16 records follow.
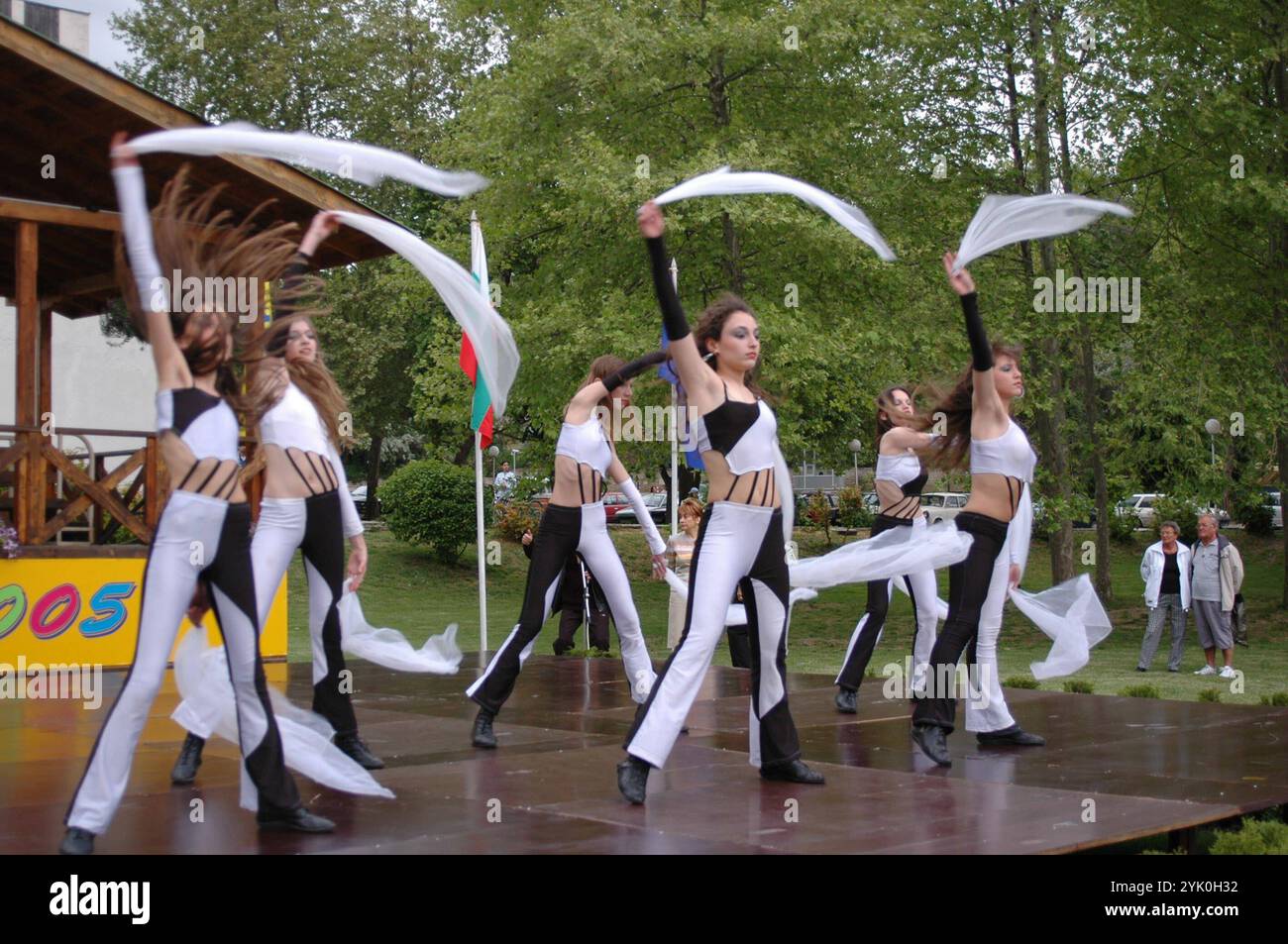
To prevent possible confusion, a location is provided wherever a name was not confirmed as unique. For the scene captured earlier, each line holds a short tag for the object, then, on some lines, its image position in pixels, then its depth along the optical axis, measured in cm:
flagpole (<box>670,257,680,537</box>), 1532
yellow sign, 1221
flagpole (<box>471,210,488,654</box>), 1419
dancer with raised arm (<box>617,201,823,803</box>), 624
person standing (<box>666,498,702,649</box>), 1233
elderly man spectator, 1656
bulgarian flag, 1419
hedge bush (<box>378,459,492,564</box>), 2939
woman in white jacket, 1725
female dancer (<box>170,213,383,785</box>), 672
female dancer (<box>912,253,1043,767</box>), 750
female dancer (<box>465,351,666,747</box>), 798
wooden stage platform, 550
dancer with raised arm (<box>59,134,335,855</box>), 514
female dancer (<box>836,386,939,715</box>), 897
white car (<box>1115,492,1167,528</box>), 4289
